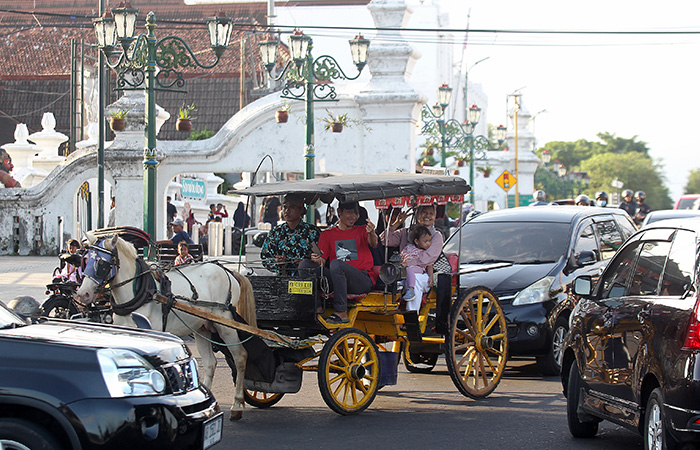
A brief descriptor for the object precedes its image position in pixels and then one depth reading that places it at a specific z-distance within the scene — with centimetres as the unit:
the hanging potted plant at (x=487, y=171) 4230
